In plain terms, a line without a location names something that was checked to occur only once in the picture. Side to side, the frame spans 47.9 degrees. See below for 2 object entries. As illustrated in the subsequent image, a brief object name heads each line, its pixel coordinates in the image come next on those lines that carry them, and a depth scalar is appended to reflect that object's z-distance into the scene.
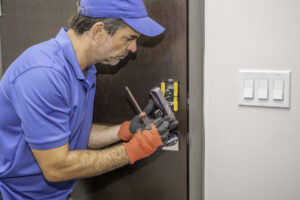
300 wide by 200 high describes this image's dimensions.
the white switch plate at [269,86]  1.11
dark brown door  1.10
